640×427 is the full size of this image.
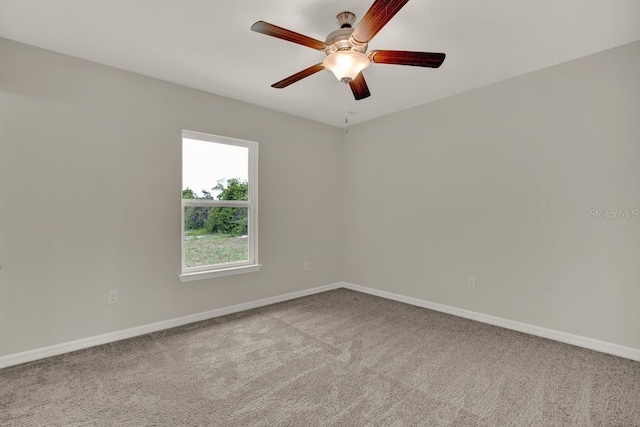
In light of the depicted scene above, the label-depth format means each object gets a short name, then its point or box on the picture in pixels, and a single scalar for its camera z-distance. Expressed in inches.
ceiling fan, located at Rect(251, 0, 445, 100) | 68.3
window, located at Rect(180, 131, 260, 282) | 130.3
